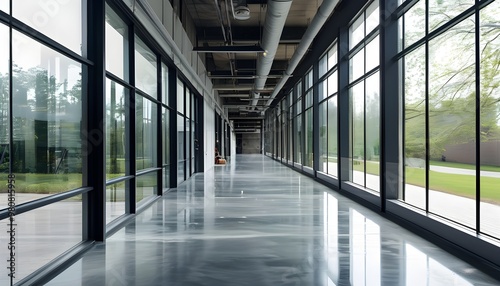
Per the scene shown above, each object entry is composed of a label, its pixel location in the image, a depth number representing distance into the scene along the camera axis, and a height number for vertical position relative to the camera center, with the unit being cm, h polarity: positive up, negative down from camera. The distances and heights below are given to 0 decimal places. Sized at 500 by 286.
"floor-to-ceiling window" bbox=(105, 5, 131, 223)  602 +63
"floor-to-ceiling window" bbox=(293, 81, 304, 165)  1876 +94
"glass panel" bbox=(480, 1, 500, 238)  450 +64
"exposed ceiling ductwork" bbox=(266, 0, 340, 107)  766 +302
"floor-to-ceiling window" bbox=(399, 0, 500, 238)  450 +79
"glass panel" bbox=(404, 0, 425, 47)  622 +225
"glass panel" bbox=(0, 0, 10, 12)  331 +135
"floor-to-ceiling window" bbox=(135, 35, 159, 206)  771 +59
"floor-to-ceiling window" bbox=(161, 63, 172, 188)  1030 +56
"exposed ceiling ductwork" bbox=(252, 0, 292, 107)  730 +288
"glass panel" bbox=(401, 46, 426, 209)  663 +37
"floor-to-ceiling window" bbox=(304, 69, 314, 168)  1597 +119
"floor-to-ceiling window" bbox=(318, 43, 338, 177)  1165 +116
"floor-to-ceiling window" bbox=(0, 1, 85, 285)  334 +23
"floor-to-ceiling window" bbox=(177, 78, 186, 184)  1211 +39
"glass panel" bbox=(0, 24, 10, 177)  323 +38
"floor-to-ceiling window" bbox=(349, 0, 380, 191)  814 +123
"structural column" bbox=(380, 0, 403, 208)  698 +76
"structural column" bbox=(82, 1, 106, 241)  498 +28
